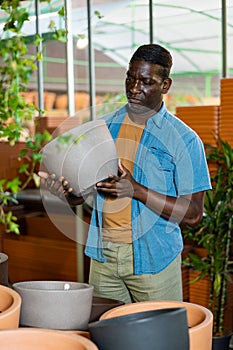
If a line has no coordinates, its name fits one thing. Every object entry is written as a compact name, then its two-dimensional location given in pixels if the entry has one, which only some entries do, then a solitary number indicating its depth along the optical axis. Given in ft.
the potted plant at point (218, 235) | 16.58
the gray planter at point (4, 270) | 8.81
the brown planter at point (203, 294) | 18.87
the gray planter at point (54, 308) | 7.61
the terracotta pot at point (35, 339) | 6.77
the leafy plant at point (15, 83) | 6.64
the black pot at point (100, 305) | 8.16
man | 10.60
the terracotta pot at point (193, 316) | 7.02
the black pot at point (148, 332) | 6.51
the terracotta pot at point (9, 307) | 7.00
